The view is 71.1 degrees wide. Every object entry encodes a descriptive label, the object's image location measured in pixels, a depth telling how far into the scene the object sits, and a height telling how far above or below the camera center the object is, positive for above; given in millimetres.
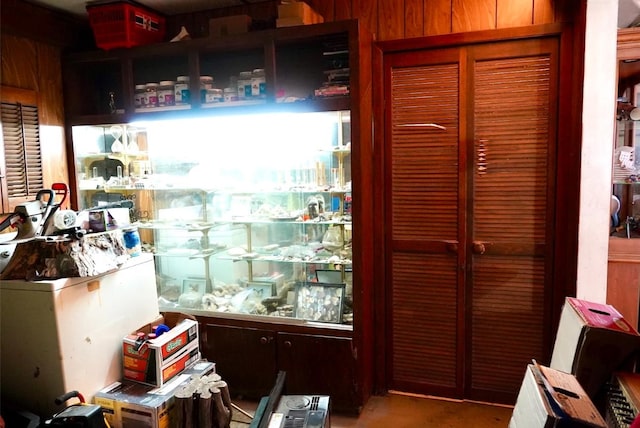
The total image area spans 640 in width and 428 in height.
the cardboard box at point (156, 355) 1872 -760
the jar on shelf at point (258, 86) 2639 +523
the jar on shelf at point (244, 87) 2664 +528
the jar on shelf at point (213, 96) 2742 +491
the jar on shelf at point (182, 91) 2816 +536
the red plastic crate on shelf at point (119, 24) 2725 +951
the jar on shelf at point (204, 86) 2766 +562
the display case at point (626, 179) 2336 -56
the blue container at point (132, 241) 2111 -302
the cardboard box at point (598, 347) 1548 -631
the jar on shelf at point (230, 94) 2697 +490
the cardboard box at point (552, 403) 1236 -686
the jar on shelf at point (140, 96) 2908 +528
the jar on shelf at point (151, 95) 2881 +527
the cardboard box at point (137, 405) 1723 -882
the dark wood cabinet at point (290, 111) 2506 +283
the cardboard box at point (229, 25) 2660 +899
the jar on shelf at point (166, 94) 2852 +530
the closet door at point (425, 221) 2627 -297
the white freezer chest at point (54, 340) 1680 -622
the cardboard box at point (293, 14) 2516 +907
